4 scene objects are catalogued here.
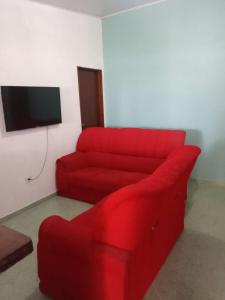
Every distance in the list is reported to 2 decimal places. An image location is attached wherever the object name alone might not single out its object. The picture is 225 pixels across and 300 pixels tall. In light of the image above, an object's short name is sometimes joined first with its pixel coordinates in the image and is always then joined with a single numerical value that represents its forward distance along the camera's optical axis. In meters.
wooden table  1.02
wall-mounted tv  2.84
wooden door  4.25
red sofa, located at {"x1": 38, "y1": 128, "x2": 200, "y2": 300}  1.26
